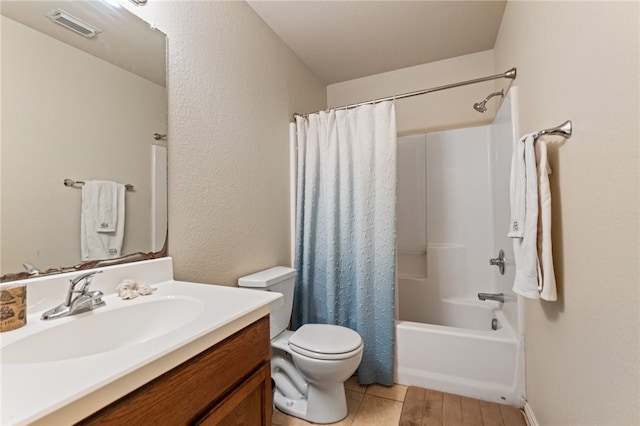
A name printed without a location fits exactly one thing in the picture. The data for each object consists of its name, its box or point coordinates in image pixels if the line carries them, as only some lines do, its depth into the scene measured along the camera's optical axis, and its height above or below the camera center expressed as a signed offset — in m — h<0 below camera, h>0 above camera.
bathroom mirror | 0.82 +0.32
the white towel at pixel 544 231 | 1.08 -0.05
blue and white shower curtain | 1.85 -0.04
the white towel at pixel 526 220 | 1.12 -0.01
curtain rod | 1.66 +0.82
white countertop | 0.43 -0.26
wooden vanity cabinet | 0.55 -0.40
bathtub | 1.63 -0.84
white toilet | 1.45 -0.72
